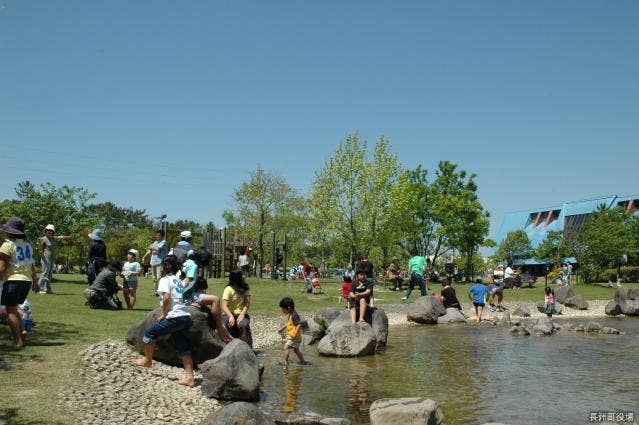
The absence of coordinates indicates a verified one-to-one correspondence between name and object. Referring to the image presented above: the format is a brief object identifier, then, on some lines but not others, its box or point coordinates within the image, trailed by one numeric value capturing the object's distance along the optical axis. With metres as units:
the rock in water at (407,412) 7.06
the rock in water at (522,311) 23.89
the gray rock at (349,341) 12.88
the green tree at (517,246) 63.59
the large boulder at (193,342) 9.85
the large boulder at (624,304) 24.95
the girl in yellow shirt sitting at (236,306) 11.20
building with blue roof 58.25
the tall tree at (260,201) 54.06
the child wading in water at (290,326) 11.39
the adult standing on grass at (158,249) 16.93
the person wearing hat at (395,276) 30.33
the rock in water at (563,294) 27.55
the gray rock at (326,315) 16.42
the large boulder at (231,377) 8.57
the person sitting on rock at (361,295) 14.47
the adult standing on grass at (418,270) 24.11
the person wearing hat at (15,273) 8.99
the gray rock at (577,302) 26.73
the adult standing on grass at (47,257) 16.45
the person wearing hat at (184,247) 13.68
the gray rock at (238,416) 6.58
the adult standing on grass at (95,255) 16.33
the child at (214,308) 10.36
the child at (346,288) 21.52
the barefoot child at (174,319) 8.77
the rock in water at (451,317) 20.71
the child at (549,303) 23.06
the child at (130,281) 15.64
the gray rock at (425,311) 20.16
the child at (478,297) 21.26
